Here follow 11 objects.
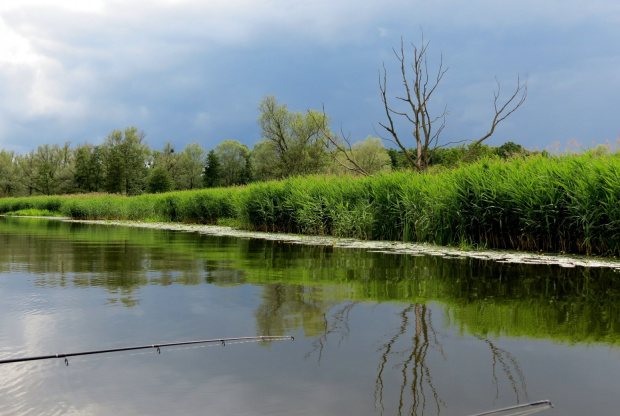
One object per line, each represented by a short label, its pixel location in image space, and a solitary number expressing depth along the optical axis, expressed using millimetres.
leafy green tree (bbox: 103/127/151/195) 70250
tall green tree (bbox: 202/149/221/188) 78000
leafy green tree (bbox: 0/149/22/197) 79625
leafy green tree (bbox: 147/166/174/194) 68162
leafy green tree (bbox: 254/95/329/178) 60250
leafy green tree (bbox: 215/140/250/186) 84819
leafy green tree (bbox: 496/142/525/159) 64169
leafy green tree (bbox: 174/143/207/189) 81438
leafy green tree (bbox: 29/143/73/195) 74062
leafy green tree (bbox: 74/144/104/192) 73875
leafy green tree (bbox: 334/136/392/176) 57594
